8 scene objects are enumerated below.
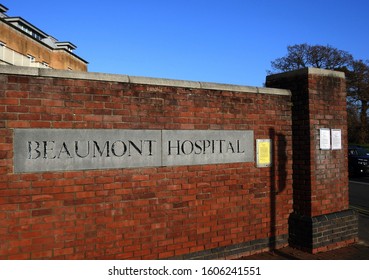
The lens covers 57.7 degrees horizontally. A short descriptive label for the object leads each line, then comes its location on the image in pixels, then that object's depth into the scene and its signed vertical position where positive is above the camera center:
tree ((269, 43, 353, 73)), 36.72 +10.09
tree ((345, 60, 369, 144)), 38.53 +7.06
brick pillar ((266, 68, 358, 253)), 5.56 -0.38
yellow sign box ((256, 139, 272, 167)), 5.40 -0.05
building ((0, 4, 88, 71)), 29.16 +10.62
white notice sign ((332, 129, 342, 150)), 5.92 +0.17
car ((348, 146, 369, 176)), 16.39 -0.73
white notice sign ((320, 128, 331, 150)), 5.75 +0.17
